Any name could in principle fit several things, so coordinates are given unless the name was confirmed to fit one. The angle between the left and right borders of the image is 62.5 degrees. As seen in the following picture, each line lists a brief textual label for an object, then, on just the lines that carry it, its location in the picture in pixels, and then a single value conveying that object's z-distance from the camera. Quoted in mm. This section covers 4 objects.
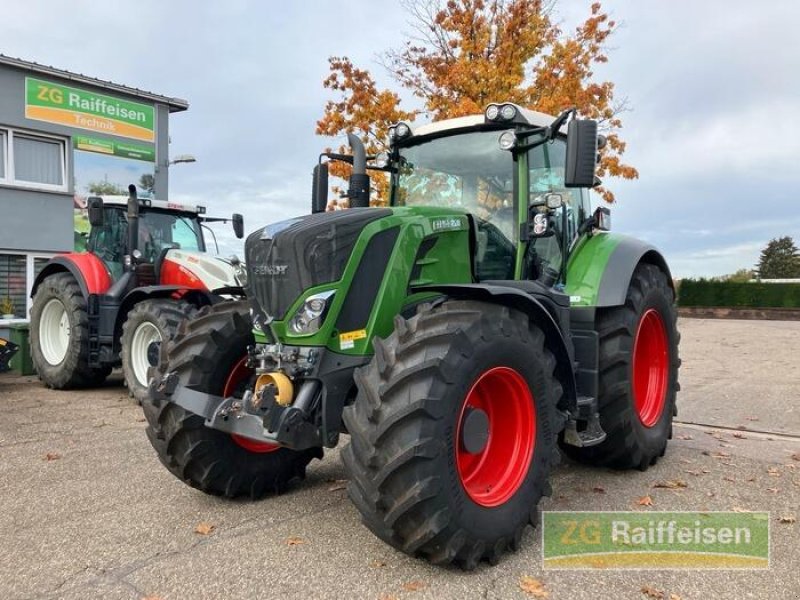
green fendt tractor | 2922
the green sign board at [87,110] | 13148
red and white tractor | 7637
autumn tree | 12883
